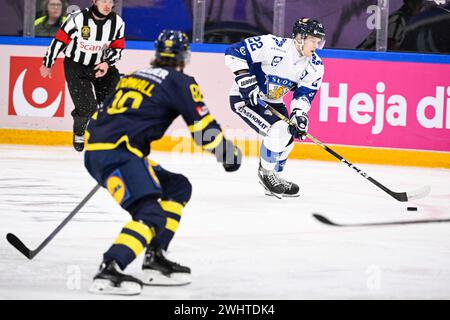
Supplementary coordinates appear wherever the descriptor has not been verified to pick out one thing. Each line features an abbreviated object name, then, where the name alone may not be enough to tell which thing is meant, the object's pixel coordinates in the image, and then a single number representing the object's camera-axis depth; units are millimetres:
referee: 15641
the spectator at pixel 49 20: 17703
